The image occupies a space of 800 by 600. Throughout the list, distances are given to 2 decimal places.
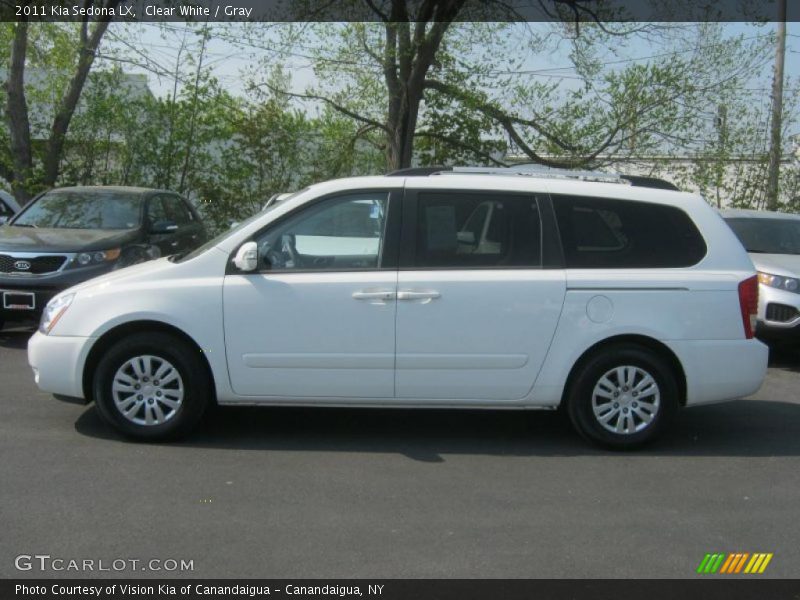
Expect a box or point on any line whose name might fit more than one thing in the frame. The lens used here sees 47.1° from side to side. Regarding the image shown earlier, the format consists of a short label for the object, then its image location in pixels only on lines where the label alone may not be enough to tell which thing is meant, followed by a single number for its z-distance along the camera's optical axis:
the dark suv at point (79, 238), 9.25
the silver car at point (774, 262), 9.08
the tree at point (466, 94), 16.83
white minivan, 5.89
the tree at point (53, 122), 15.68
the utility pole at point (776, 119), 18.27
